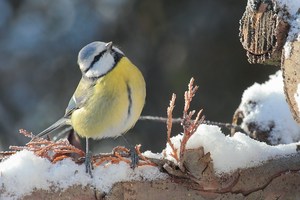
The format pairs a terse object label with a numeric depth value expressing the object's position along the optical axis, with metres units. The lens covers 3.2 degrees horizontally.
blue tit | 3.22
